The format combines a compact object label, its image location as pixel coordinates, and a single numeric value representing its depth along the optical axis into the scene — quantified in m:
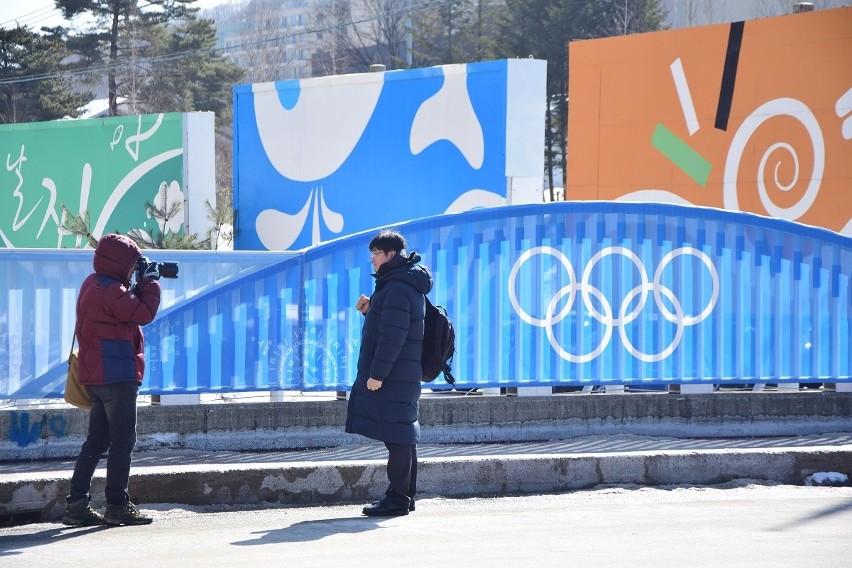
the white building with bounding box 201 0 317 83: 73.25
